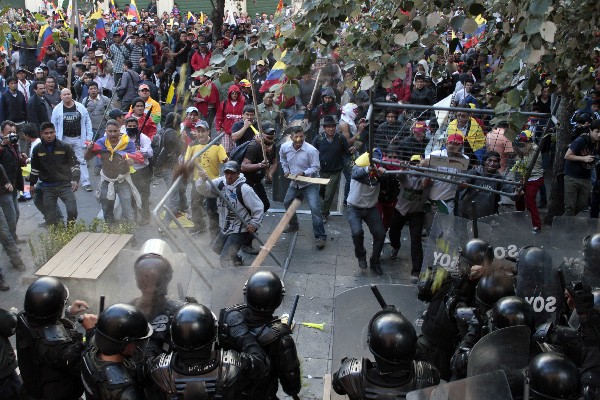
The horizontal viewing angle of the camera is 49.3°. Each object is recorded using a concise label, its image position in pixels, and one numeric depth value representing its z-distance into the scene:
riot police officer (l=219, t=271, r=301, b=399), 3.94
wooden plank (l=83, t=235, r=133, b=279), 6.14
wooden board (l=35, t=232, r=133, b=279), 6.24
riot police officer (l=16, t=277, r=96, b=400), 3.86
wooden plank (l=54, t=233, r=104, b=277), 6.29
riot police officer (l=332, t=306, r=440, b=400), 3.40
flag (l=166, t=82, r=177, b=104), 11.71
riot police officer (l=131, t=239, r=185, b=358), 4.35
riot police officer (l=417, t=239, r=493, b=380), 4.90
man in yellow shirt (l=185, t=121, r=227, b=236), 8.48
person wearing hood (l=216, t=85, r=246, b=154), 10.52
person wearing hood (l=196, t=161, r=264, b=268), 7.28
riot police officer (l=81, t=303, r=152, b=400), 3.40
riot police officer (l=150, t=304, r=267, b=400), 3.35
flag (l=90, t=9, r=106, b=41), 16.88
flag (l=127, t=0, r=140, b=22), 20.91
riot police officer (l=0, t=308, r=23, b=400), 4.01
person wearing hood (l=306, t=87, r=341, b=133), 10.89
